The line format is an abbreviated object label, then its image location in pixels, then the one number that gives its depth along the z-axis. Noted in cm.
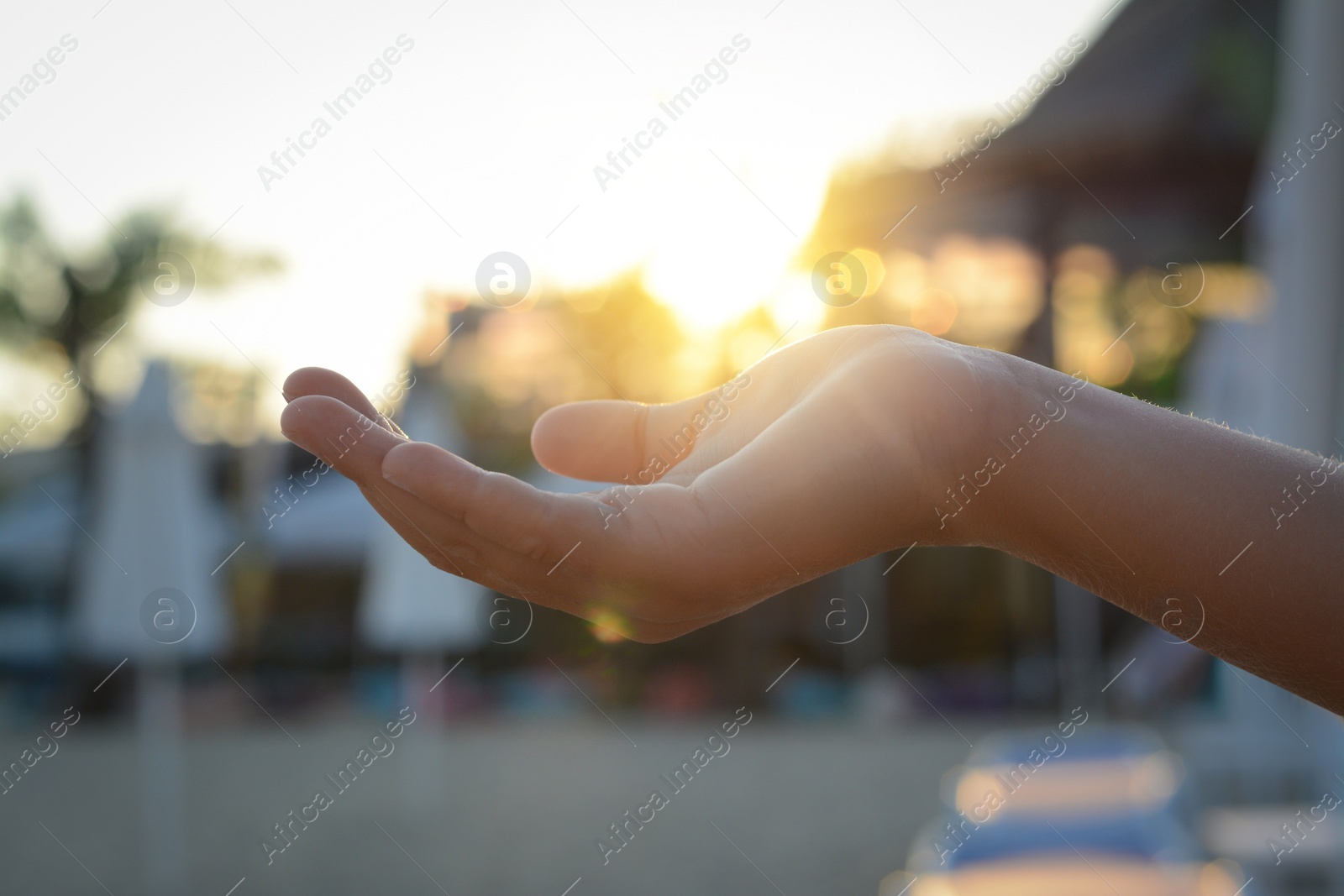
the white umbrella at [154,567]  571
